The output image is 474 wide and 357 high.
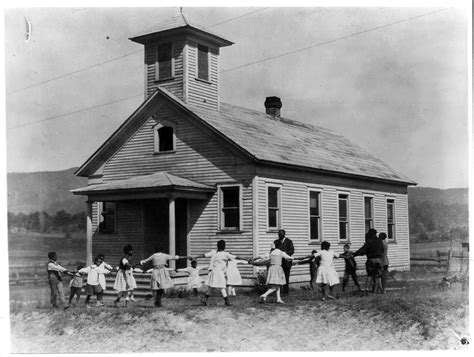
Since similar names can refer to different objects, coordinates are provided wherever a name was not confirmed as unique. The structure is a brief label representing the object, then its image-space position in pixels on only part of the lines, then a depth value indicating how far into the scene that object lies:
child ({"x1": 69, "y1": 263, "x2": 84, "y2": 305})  17.91
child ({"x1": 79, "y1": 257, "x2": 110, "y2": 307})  17.53
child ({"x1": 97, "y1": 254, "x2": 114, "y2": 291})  17.78
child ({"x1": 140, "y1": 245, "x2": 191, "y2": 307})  16.55
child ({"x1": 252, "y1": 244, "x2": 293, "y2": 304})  16.48
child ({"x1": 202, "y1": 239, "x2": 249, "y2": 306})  16.42
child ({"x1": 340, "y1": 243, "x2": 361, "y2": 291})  18.65
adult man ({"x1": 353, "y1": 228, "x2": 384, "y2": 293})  17.56
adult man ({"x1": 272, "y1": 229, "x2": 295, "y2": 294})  17.75
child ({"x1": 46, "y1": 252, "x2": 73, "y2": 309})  16.80
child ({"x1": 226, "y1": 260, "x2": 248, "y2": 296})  17.12
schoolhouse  21.09
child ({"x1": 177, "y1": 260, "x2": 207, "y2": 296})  19.80
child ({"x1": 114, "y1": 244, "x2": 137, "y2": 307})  17.03
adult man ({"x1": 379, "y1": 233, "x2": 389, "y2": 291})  18.11
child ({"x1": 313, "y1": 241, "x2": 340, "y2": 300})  16.67
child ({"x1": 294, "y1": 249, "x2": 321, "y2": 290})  20.33
